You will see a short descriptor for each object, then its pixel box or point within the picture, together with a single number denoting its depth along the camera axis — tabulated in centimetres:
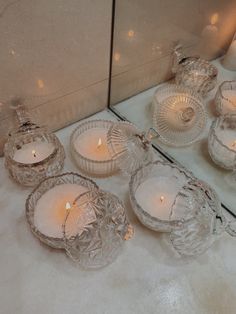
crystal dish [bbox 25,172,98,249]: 52
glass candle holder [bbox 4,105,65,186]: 59
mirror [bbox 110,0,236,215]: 70
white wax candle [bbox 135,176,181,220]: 59
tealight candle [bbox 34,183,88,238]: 55
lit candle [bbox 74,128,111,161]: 66
